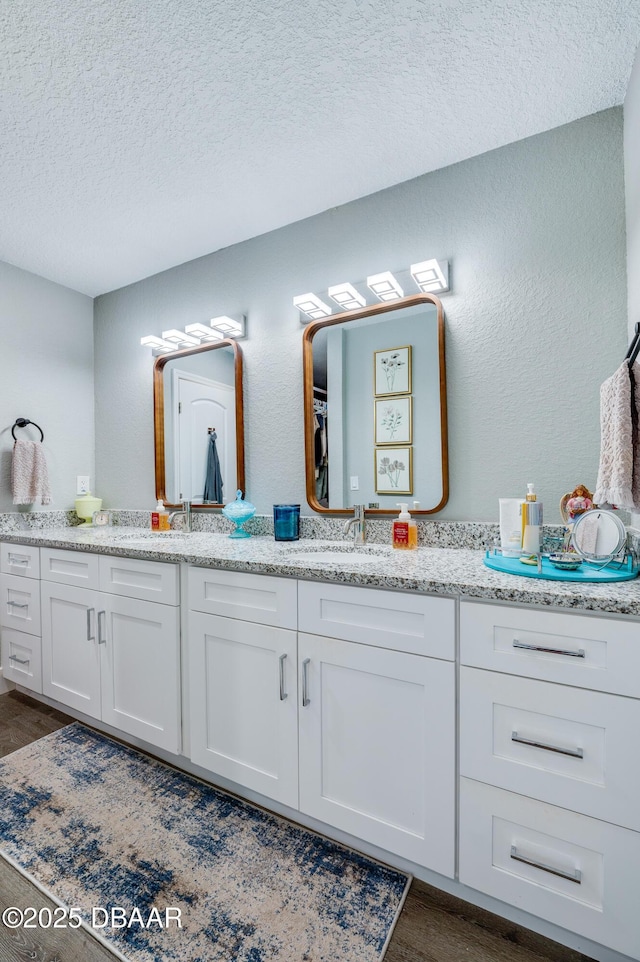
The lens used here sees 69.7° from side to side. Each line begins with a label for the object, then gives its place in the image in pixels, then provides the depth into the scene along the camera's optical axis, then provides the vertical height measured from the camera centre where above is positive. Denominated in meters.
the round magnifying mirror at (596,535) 1.26 -0.18
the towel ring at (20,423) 2.60 +0.30
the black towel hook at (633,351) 1.22 +0.33
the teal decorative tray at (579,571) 1.15 -0.26
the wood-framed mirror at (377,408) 1.88 +0.28
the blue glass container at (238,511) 2.18 -0.18
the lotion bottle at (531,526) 1.39 -0.17
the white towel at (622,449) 1.20 +0.06
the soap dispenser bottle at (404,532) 1.82 -0.24
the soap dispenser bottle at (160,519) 2.56 -0.25
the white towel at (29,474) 2.53 +0.01
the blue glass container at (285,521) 2.06 -0.21
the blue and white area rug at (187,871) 1.13 -1.15
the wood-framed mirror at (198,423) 2.40 +0.29
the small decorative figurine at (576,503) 1.48 -0.10
